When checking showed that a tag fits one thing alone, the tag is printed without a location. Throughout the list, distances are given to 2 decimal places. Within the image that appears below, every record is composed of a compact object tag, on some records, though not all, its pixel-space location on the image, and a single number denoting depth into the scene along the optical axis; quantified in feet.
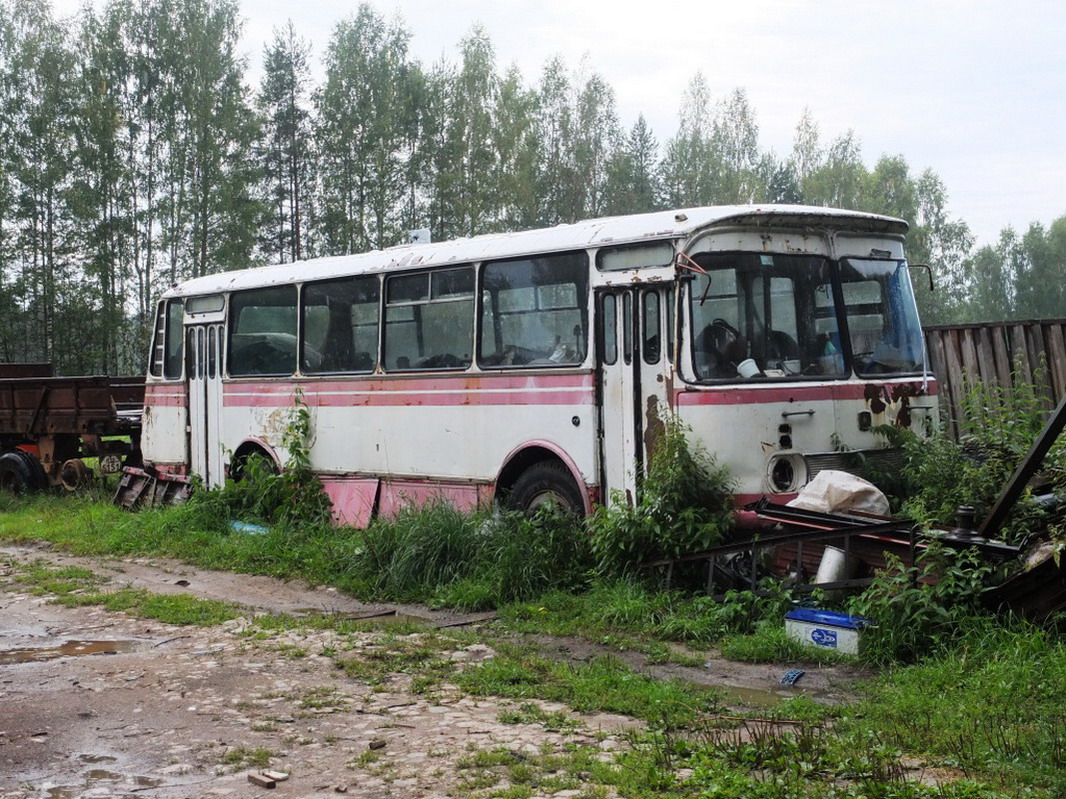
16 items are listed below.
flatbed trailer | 52.01
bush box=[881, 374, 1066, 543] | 22.48
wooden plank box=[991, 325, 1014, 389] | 42.37
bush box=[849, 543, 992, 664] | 21.29
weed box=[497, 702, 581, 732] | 17.99
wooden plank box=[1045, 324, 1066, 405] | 40.29
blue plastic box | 21.99
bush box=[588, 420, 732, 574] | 27.09
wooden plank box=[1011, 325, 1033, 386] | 41.27
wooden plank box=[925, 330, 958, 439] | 44.91
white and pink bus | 28.22
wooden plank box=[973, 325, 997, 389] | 43.08
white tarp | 26.04
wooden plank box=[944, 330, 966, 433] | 43.91
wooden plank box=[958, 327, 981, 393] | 43.75
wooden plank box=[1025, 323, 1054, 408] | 40.70
